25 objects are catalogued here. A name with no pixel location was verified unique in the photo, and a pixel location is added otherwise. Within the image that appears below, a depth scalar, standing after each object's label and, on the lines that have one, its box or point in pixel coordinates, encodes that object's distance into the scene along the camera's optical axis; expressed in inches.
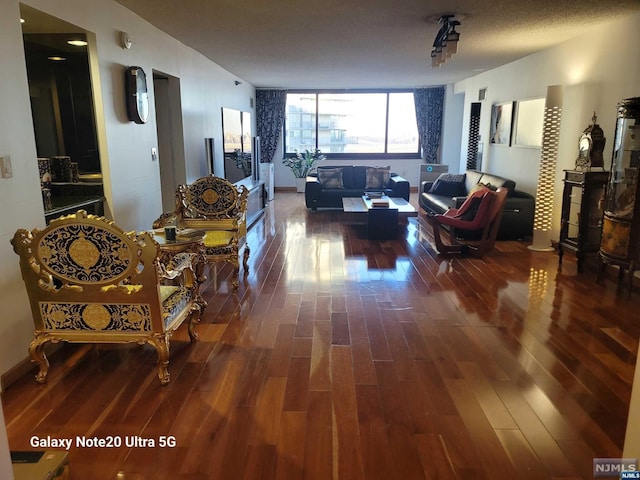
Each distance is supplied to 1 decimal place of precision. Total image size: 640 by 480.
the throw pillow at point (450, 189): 307.4
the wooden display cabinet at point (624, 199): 149.3
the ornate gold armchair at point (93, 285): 92.1
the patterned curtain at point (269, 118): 419.2
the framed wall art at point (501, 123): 274.4
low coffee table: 237.6
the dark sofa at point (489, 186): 234.4
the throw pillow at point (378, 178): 335.0
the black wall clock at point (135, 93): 149.9
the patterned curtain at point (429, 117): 411.8
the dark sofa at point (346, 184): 324.2
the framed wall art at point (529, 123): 237.8
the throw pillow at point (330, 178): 331.0
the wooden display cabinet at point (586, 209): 175.2
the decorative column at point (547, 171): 207.0
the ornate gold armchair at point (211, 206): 173.6
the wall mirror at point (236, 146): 271.5
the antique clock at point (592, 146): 174.6
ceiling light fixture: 156.4
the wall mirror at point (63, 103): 148.7
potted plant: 418.6
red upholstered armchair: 200.7
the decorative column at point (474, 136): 335.8
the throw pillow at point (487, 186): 232.5
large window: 425.1
